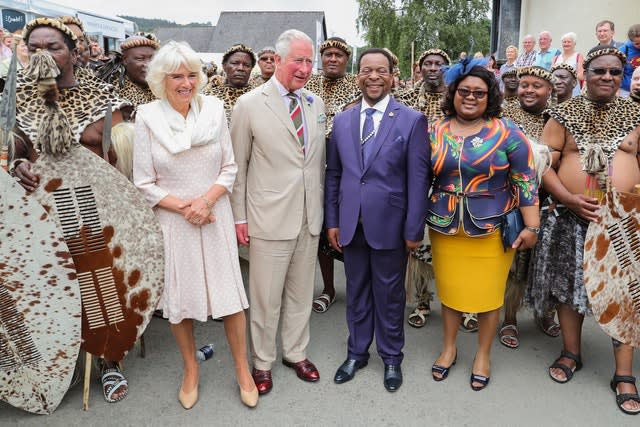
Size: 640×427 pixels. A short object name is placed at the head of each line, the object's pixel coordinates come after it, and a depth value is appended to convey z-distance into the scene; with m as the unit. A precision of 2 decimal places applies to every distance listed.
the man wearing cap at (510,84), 5.09
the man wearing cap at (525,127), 3.84
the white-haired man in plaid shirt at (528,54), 8.55
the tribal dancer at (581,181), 3.08
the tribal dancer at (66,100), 2.81
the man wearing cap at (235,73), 5.09
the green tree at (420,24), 32.19
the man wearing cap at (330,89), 4.49
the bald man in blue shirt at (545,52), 8.20
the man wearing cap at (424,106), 4.14
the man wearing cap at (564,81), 4.62
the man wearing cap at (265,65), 6.04
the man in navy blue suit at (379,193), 2.94
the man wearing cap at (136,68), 4.36
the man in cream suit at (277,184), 2.96
